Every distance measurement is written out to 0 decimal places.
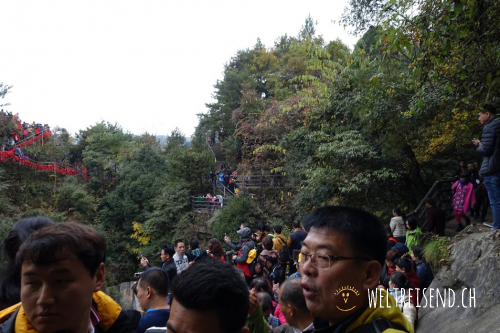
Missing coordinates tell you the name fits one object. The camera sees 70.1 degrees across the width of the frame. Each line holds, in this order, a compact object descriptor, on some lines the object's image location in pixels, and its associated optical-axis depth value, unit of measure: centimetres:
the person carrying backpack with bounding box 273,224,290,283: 668
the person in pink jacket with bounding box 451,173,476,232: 821
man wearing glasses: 144
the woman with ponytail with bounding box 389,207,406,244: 794
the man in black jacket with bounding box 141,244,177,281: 533
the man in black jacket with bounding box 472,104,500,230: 479
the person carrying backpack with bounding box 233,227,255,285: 630
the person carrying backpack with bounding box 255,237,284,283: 596
